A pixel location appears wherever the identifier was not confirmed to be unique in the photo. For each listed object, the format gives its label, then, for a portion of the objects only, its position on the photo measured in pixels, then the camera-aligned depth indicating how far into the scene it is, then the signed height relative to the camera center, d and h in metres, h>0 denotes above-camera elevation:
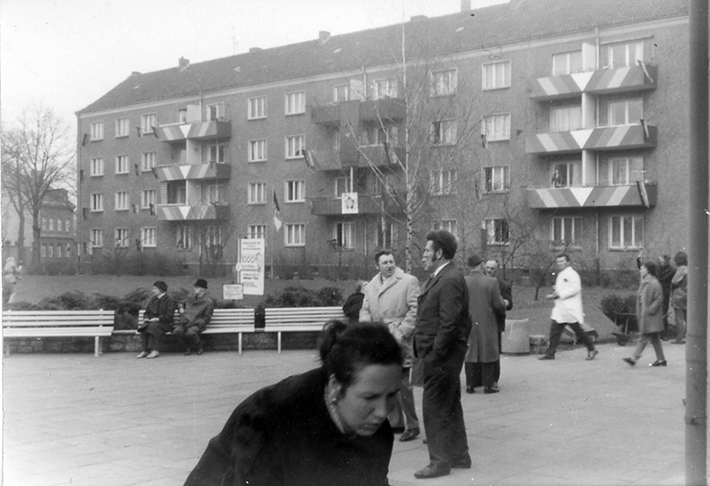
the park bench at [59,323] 14.03 -0.98
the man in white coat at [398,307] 7.55 -0.40
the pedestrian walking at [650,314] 12.20 -0.78
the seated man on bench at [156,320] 14.32 -0.94
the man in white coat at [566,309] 13.30 -0.75
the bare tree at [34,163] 11.84 +1.83
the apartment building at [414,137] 26.58 +4.48
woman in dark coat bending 2.42 -0.46
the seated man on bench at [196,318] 14.74 -0.95
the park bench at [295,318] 15.46 -1.02
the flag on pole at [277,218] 21.25 +1.20
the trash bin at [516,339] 14.34 -1.31
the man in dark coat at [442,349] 6.23 -0.66
